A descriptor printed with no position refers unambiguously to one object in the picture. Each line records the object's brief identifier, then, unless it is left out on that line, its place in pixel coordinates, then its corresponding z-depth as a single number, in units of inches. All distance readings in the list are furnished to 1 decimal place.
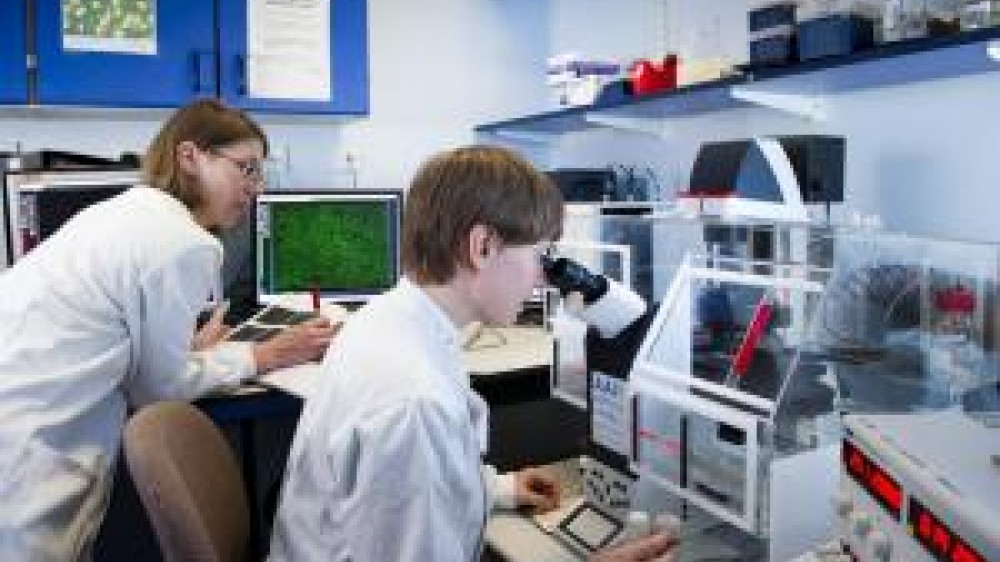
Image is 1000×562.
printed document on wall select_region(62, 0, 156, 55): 98.6
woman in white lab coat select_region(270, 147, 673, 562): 38.4
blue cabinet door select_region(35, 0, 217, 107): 98.3
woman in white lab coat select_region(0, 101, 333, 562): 57.5
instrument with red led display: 28.2
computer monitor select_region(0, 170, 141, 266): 93.6
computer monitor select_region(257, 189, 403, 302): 108.8
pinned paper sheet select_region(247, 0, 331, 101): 108.2
